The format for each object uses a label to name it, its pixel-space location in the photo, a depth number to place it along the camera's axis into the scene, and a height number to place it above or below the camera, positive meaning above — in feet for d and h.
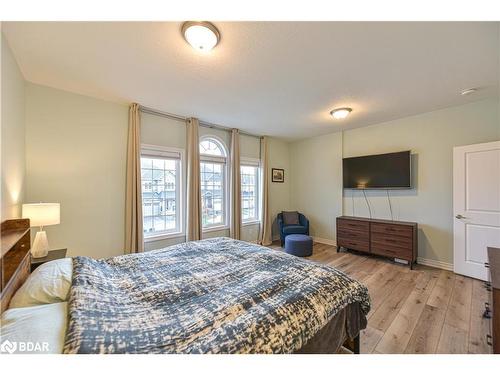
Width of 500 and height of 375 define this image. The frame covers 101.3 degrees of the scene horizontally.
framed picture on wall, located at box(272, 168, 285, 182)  17.08 +1.15
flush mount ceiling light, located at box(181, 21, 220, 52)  4.99 +3.92
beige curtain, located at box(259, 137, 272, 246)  15.66 -0.90
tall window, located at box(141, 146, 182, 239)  10.96 -0.15
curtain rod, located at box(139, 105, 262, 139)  10.53 +4.03
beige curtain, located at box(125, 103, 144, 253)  9.82 -0.13
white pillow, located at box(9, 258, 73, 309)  3.75 -1.94
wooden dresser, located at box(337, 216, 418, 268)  10.86 -2.81
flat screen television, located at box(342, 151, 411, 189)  11.70 +1.06
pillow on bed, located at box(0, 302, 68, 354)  2.67 -1.99
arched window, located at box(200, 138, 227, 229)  13.21 +0.44
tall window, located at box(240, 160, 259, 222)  15.44 -0.20
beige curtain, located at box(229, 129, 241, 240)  13.75 -0.04
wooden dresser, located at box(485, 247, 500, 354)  4.35 -2.65
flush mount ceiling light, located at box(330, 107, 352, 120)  10.36 +3.91
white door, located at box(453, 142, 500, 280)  8.88 -0.76
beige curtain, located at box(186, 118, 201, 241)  11.58 +0.30
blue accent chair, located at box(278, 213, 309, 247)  14.79 -2.92
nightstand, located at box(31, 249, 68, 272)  6.37 -2.32
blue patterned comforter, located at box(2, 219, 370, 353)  2.96 -2.20
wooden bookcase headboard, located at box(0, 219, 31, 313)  3.91 -1.67
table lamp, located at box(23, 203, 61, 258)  6.37 -0.93
